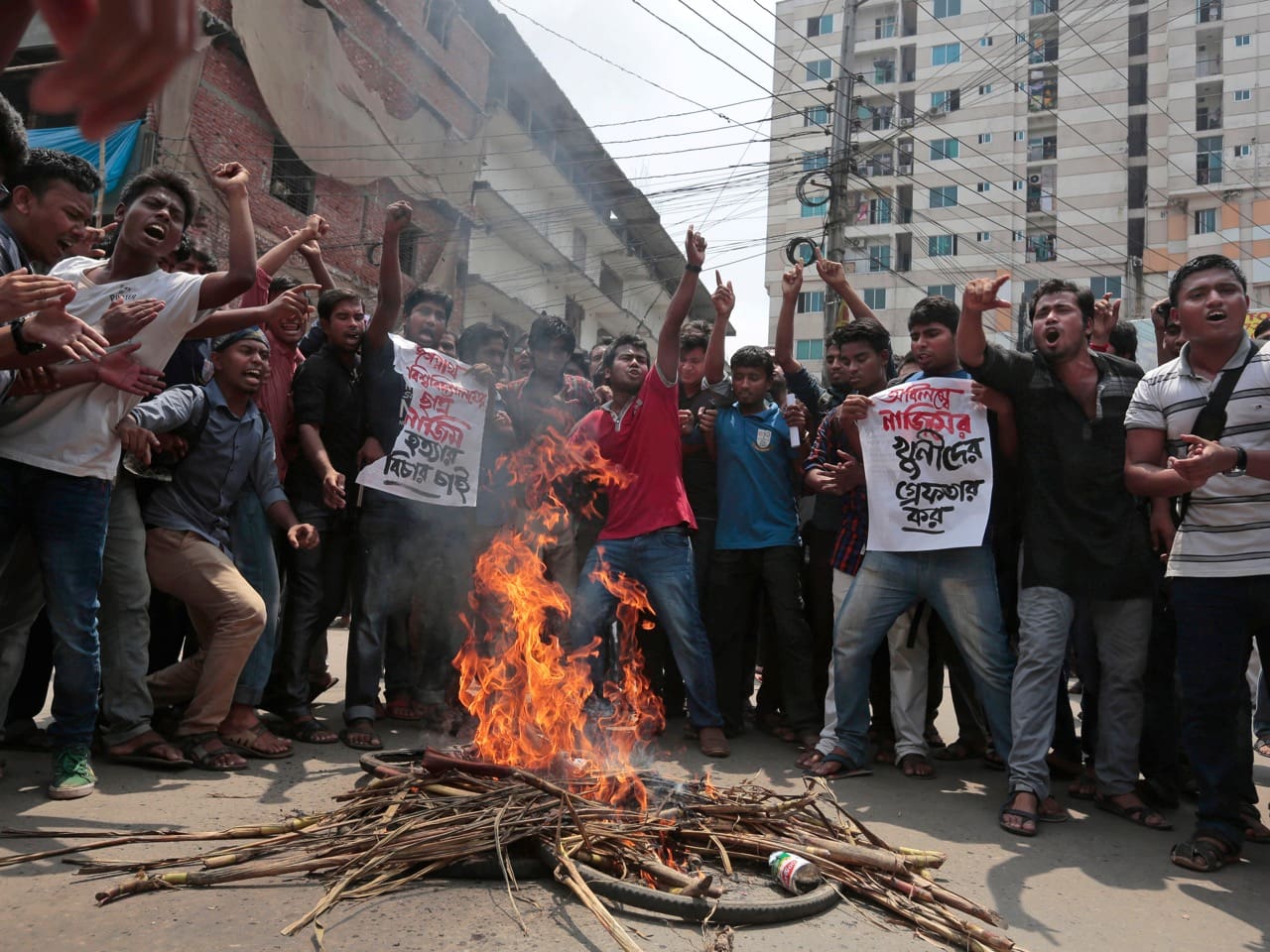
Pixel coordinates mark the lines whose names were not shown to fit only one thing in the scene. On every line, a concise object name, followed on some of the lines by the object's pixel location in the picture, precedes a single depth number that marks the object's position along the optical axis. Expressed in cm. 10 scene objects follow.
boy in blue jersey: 555
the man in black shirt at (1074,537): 434
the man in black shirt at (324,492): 512
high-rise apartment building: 4850
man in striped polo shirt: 379
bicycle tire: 271
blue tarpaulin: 1402
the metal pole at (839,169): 1566
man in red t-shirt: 528
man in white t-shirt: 381
